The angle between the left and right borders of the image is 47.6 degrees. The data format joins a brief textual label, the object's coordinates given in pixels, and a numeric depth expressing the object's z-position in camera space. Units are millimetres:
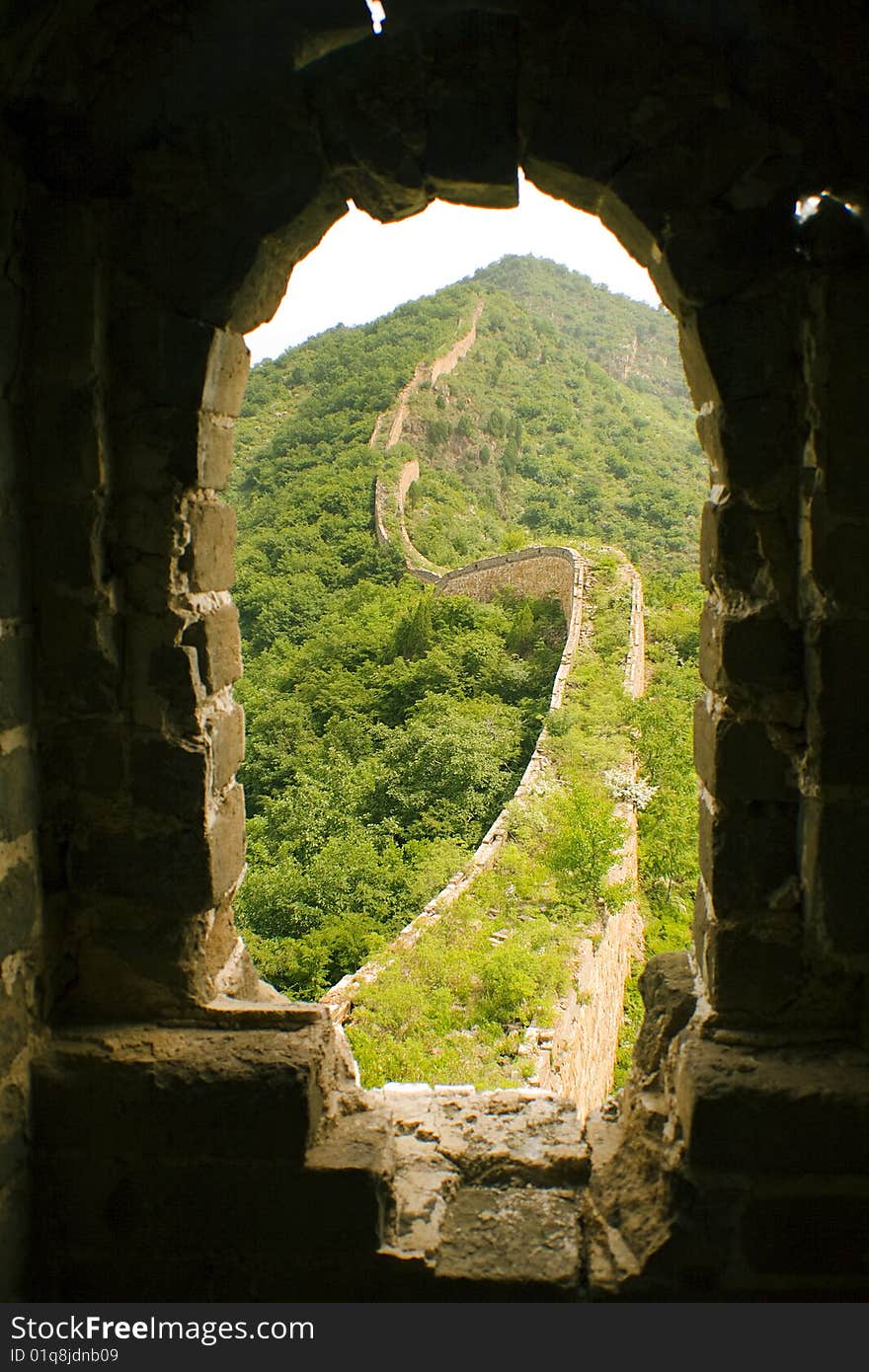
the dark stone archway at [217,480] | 2115
